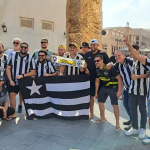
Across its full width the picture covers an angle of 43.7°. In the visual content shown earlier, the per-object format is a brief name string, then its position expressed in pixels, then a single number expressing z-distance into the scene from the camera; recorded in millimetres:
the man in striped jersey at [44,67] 4363
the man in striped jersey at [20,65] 4293
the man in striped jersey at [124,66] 3472
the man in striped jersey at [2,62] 4262
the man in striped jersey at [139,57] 2932
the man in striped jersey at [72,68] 4219
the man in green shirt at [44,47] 4828
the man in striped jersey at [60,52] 4902
